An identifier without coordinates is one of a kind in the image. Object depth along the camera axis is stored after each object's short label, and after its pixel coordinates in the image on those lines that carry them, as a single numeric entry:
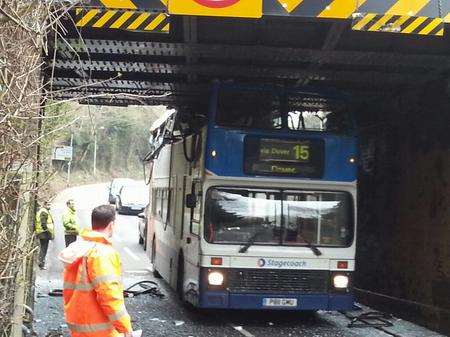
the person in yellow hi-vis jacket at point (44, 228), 15.63
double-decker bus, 9.51
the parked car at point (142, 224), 20.12
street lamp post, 71.77
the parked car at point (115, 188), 38.84
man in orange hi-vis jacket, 4.64
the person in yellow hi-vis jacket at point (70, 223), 16.55
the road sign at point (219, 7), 6.99
